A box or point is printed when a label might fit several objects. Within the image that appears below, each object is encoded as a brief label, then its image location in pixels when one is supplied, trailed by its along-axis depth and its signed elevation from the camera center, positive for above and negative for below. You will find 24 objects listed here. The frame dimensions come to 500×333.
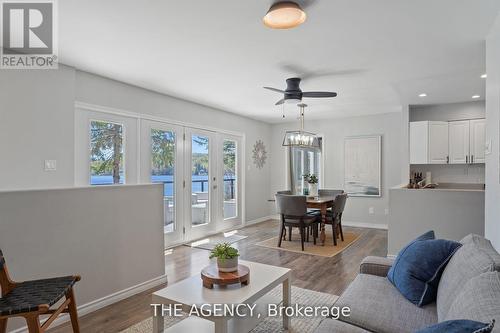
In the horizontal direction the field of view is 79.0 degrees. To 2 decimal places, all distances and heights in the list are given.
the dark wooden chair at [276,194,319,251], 4.71 -0.74
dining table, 4.90 -0.64
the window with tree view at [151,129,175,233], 4.78 +0.01
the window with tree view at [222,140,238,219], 6.42 -0.27
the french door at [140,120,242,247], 4.81 -0.15
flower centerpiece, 5.68 -0.37
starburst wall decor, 7.30 +0.31
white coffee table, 1.86 -0.83
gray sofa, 1.18 -0.70
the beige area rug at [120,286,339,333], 2.38 -1.28
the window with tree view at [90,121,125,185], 3.99 +0.19
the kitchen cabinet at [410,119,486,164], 5.27 +0.43
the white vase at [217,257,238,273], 2.13 -0.69
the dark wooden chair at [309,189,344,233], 5.97 -0.53
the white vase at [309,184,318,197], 5.71 -0.43
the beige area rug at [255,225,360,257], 4.66 -1.31
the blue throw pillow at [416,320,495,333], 0.89 -0.51
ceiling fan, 3.89 +0.95
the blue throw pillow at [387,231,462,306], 1.82 -0.64
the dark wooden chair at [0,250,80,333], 1.69 -0.78
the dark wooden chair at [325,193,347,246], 5.00 -0.78
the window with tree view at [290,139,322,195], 7.56 +0.03
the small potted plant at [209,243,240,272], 2.12 -0.64
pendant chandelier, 5.44 +0.47
